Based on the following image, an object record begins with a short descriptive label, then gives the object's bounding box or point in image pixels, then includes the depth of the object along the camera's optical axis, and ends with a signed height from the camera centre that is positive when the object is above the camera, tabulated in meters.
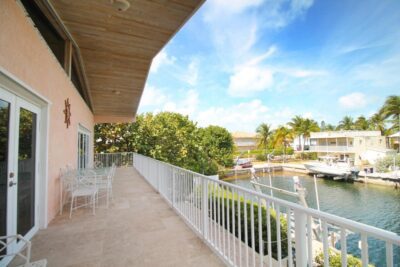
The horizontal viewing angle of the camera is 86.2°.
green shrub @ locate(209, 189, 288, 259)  2.51 -0.89
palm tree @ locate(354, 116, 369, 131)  38.19 +3.09
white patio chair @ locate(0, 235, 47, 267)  1.52 -0.92
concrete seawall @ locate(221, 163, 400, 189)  18.30 -3.46
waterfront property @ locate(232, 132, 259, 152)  42.98 +0.22
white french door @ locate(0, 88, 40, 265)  2.31 -0.25
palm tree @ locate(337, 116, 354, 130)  41.67 +3.47
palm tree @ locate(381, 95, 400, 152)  23.91 +3.63
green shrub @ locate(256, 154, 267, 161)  33.84 -2.40
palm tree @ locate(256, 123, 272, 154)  35.06 +1.44
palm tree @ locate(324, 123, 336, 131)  53.19 +3.41
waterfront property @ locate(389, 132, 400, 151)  30.82 -0.46
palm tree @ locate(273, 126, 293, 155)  33.59 +1.03
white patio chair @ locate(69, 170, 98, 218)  4.25 -0.84
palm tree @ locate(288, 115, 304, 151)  35.75 +2.96
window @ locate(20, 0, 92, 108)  3.24 +2.02
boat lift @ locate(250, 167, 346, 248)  7.25 -2.96
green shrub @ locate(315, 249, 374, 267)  4.71 -2.76
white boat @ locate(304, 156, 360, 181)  20.84 -2.95
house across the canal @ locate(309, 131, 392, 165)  25.57 -0.69
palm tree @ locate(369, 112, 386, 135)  33.46 +2.62
